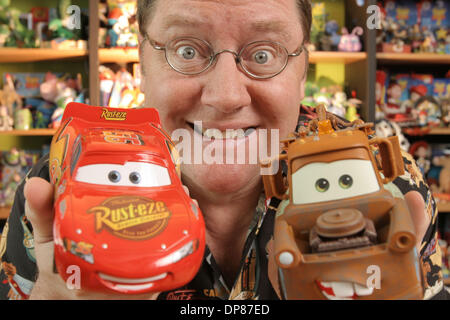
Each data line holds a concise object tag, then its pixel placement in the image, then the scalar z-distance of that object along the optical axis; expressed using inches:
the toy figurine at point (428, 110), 101.0
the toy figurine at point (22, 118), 94.5
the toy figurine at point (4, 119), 93.0
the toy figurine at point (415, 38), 102.0
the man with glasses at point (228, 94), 29.2
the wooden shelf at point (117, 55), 90.7
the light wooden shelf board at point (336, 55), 96.0
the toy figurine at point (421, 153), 102.0
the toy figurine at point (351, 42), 98.1
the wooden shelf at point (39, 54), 90.0
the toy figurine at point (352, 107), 98.2
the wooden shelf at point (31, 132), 91.7
